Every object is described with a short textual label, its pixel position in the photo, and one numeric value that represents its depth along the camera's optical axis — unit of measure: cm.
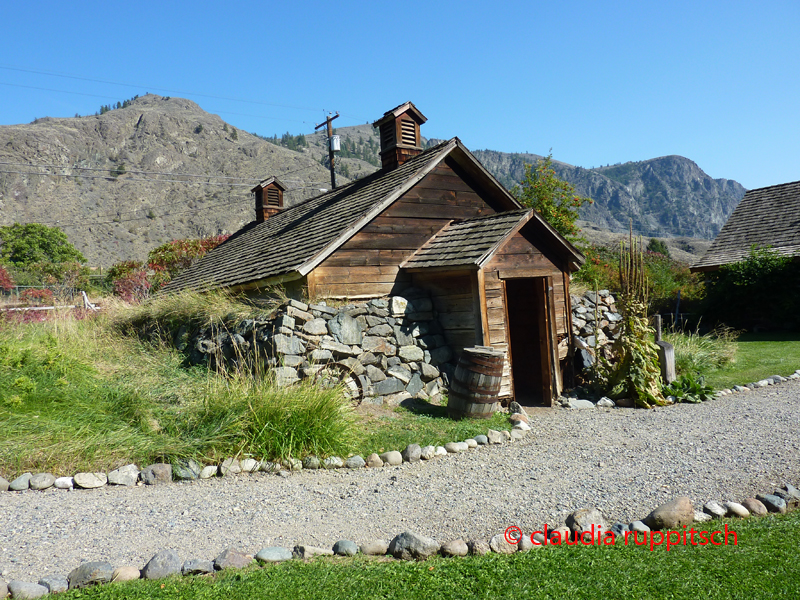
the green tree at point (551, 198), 1775
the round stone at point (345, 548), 372
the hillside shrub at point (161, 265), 1897
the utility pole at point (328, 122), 2111
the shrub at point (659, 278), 1717
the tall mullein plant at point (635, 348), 850
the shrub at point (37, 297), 1797
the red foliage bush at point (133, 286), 1677
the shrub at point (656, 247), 4349
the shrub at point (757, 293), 1631
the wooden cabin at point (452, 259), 861
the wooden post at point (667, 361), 904
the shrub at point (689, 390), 870
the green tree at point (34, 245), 4150
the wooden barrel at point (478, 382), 728
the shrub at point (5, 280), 2145
